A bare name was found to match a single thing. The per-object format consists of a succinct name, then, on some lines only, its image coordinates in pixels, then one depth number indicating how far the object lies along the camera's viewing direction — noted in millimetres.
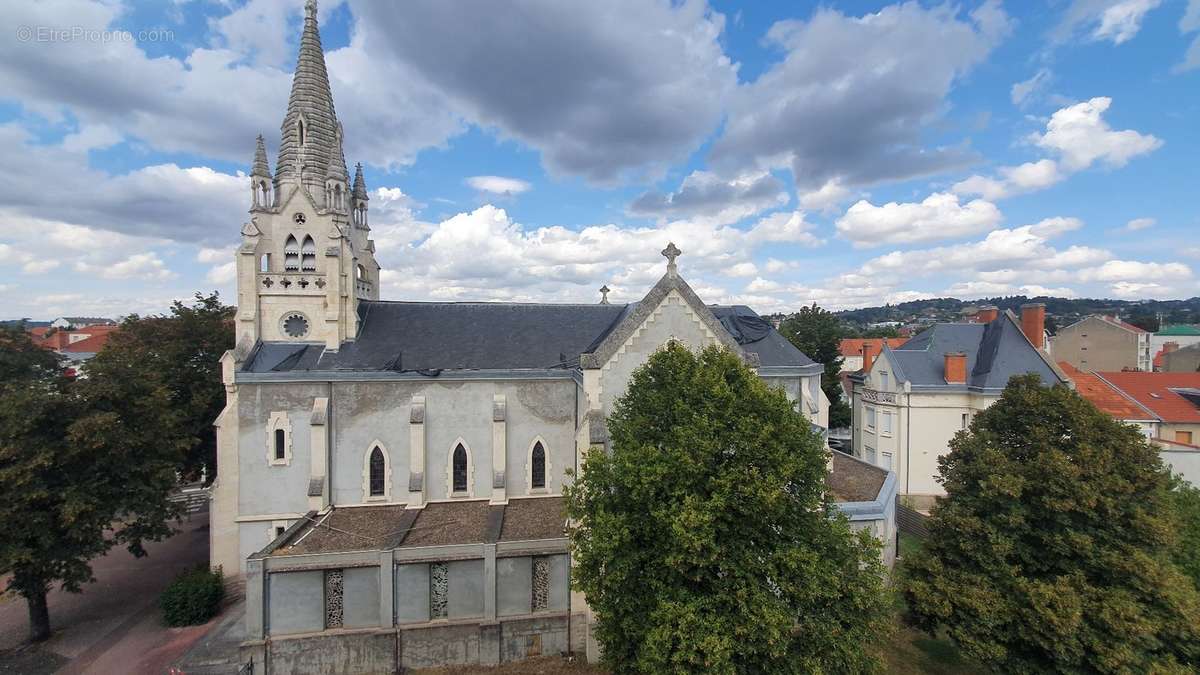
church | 18344
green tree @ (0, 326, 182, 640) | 17750
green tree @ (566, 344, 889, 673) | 11938
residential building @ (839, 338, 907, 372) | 94500
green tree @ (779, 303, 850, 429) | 51312
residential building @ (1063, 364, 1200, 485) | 36000
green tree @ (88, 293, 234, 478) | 26250
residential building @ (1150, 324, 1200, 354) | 88625
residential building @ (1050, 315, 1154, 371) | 56906
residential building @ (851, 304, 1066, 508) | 33500
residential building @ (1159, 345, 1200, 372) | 59812
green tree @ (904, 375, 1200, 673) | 13289
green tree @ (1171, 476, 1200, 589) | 17344
